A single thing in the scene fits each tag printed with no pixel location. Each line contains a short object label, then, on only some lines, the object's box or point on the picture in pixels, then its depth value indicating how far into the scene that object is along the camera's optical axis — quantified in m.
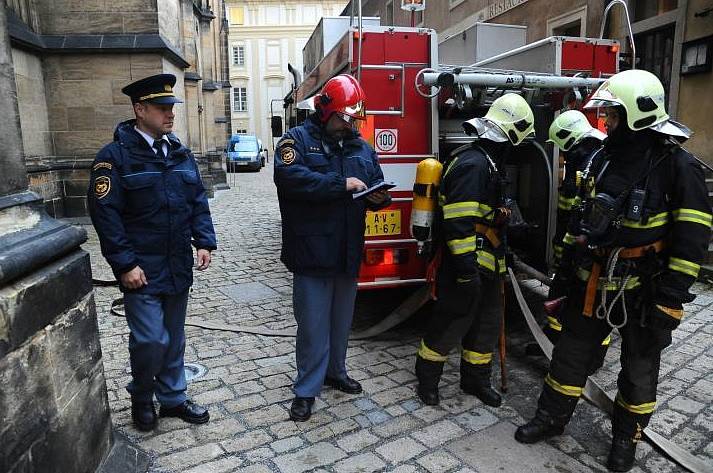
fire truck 4.28
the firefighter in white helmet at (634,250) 2.77
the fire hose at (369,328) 4.66
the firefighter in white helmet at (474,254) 3.40
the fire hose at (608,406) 3.00
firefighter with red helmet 3.32
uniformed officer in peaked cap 2.94
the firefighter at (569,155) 4.14
